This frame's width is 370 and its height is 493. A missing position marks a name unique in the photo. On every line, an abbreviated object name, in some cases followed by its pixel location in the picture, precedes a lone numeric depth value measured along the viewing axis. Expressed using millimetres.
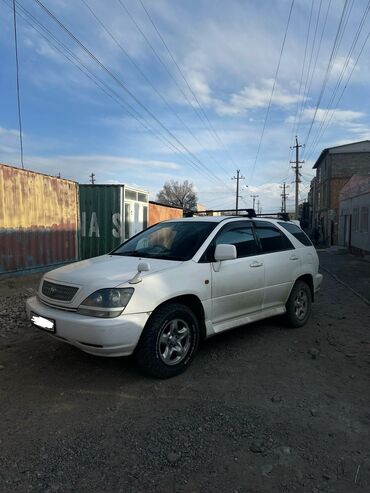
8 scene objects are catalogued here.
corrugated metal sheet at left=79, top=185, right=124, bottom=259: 14266
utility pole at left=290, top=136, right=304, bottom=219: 52916
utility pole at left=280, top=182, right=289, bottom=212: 96900
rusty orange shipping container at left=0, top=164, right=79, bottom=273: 9758
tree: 85100
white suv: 3869
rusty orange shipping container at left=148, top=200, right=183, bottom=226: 19391
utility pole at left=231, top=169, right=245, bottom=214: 76212
